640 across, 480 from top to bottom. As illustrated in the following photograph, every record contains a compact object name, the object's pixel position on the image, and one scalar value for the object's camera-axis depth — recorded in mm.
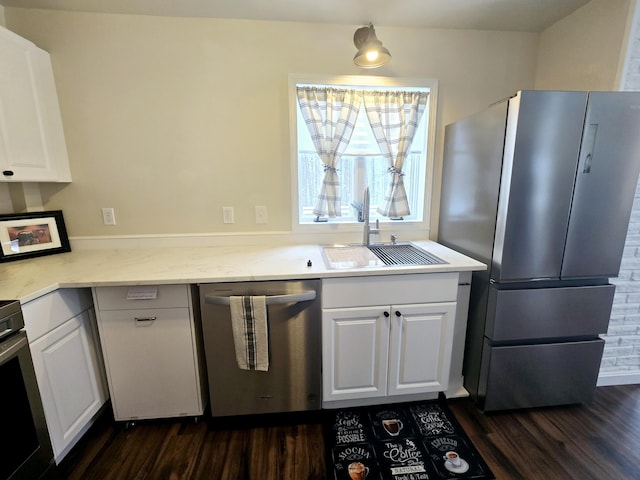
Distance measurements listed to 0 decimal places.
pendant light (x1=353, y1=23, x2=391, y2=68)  1428
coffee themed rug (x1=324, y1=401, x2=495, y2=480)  1315
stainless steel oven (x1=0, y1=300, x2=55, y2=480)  1033
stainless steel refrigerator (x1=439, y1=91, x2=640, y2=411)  1359
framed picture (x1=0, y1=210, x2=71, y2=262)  1593
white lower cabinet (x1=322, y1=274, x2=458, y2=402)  1508
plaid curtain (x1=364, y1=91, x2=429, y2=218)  1932
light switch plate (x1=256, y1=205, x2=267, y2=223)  1996
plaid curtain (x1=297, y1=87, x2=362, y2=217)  1872
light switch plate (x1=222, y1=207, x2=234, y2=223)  1977
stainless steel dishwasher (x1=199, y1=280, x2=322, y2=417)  1428
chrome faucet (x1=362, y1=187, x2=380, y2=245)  1905
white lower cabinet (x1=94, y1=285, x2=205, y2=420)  1423
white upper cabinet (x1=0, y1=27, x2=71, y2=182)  1438
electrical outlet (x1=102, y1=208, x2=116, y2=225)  1892
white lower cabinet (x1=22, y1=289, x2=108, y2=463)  1207
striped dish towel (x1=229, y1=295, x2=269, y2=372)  1393
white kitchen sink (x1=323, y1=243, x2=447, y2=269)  1593
